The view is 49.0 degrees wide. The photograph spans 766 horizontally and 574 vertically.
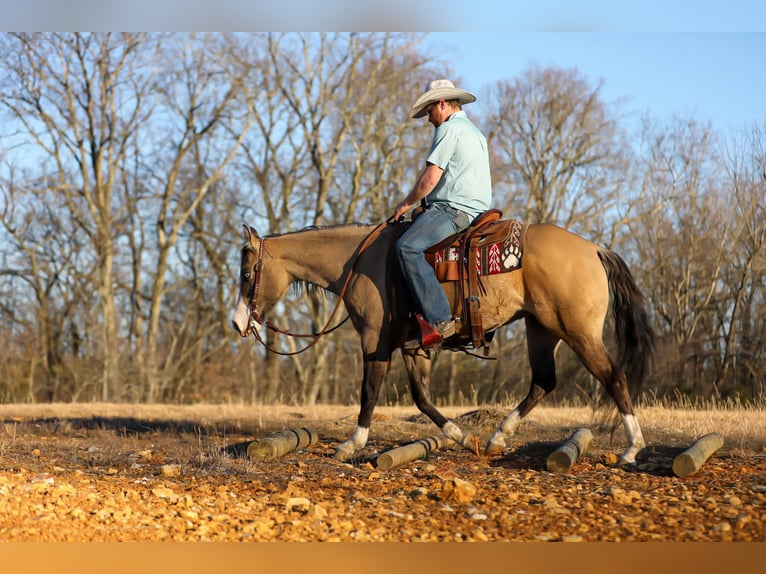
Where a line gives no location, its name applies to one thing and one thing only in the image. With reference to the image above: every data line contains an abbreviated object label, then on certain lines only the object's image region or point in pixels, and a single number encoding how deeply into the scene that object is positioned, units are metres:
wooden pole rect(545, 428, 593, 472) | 6.64
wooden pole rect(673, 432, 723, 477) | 6.23
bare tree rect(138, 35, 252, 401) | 28.50
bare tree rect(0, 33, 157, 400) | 27.12
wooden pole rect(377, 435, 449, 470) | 6.85
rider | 7.38
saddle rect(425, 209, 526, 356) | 7.32
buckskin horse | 7.23
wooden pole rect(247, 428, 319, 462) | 7.38
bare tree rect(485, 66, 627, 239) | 29.12
